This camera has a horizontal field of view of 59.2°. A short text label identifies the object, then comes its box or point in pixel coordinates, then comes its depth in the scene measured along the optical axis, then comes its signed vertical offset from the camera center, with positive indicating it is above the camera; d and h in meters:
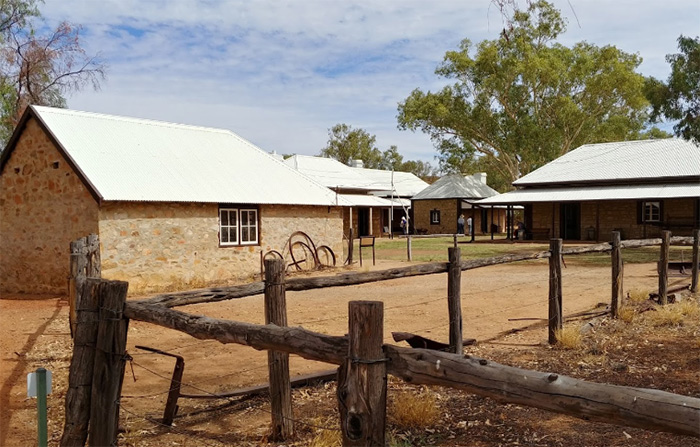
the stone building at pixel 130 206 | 14.09 +0.29
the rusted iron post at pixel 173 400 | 5.13 -1.52
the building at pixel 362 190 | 38.69 +1.64
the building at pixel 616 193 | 28.80 +0.86
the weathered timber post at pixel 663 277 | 10.38 -1.13
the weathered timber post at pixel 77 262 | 7.48 -0.52
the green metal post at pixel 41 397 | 3.72 -1.08
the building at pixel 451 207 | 42.53 +0.46
